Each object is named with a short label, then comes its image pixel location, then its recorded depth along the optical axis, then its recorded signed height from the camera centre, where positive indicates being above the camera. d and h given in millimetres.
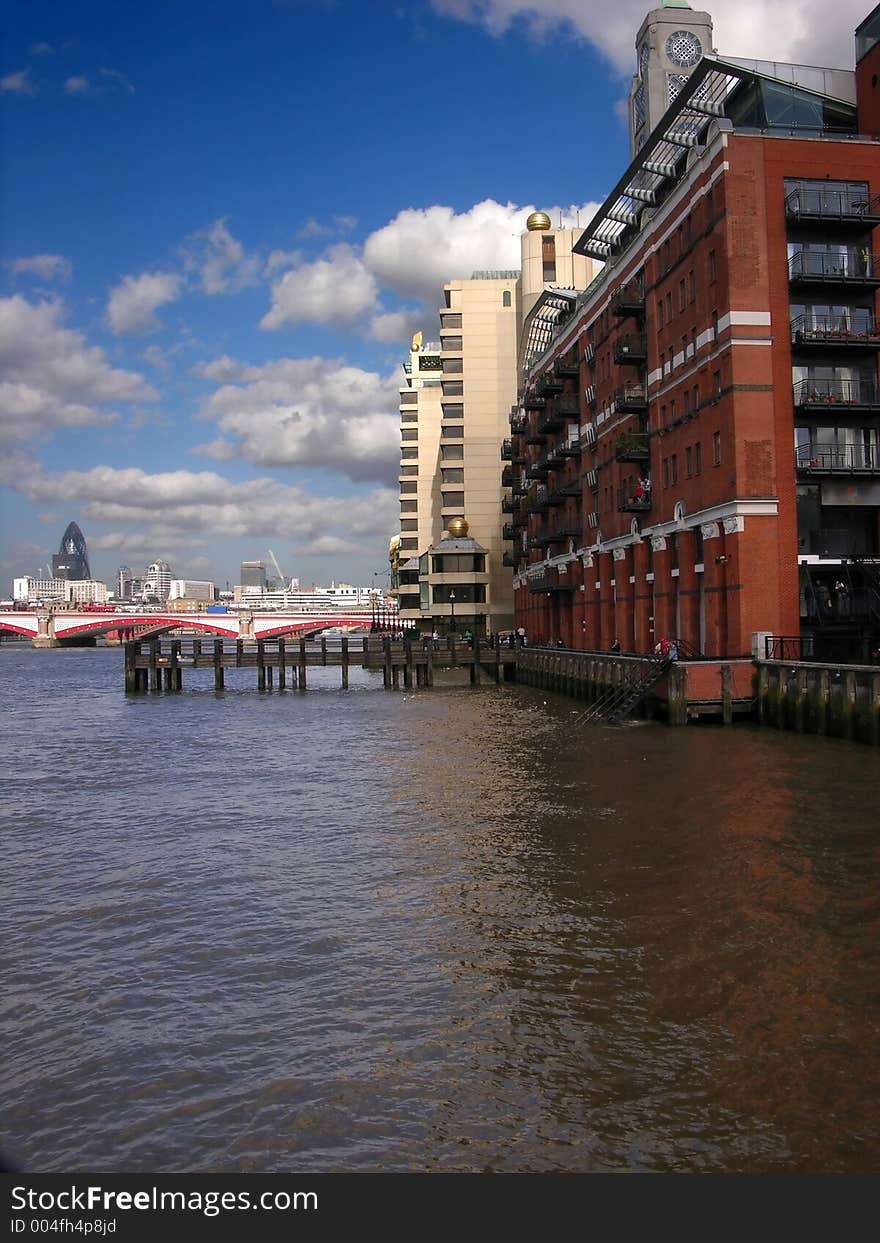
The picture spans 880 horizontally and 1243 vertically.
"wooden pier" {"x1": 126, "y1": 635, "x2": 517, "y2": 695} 66500 -1750
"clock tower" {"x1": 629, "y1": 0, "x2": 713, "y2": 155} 70500 +40389
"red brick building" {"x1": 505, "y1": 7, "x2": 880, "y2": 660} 36812 +10182
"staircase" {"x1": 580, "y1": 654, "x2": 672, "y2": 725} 38594 -2652
